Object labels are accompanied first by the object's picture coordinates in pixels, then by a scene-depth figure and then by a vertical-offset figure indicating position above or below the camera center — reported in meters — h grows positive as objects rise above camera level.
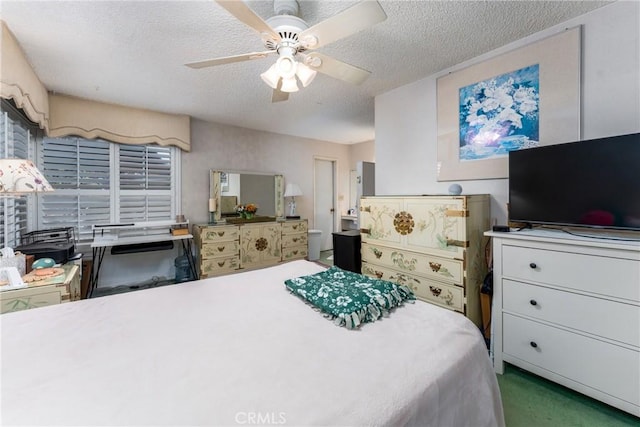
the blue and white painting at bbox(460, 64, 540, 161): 2.09 +0.82
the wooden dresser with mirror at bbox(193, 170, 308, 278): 3.78 -0.30
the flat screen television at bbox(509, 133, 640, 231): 1.51 +0.18
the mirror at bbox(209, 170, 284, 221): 4.27 +0.33
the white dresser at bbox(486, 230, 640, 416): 1.39 -0.60
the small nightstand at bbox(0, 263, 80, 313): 1.75 -0.58
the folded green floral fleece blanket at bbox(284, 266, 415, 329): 1.17 -0.43
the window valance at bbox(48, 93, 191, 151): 3.08 +1.14
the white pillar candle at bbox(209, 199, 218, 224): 4.13 +0.02
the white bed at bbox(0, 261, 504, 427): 0.69 -0.51
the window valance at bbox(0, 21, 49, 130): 1.84 +1.06
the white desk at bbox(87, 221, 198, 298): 3.21 -0.35
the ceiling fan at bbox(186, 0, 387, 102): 1.31 +0.99
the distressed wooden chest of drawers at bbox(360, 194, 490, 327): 2.12 -0.31
